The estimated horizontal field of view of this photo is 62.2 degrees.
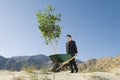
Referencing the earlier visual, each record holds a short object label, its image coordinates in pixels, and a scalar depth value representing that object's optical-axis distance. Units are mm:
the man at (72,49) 4887
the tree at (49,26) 11247
